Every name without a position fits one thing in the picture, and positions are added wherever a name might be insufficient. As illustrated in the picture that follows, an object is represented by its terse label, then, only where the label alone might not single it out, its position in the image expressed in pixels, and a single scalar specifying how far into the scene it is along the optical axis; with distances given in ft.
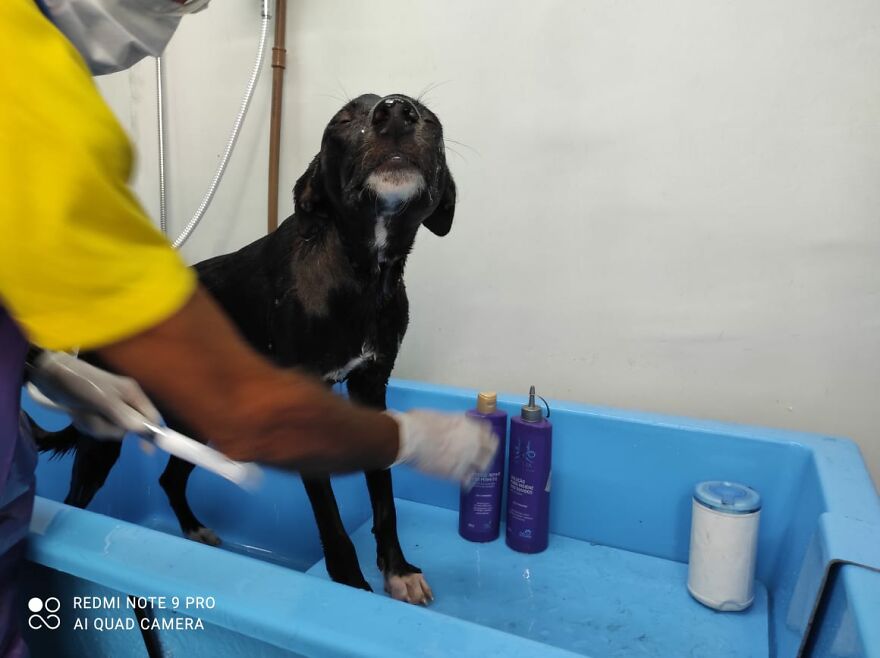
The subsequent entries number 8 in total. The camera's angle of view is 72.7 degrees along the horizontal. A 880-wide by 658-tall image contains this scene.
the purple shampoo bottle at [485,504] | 3.92
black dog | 3.01
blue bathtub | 1.92
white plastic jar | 3.14
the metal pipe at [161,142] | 5.26
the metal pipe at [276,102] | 4.88
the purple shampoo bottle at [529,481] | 3.69
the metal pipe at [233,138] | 4.66
